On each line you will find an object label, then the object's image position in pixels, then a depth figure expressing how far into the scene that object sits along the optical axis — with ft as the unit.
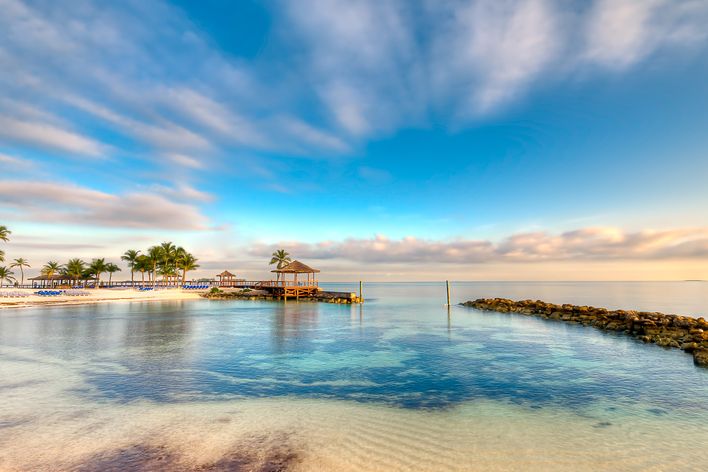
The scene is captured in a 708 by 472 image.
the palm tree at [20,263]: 339.57
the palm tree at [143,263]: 286.03
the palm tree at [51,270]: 292.40
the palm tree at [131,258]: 289.12
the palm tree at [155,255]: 275.63
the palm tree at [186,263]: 293.02
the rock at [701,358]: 53.62
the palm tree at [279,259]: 279.08
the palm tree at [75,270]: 282.64
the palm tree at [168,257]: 275.47
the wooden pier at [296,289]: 185.16
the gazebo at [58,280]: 263.29
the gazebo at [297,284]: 184.55
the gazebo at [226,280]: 245.24
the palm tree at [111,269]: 310.53
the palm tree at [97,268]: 293.64
